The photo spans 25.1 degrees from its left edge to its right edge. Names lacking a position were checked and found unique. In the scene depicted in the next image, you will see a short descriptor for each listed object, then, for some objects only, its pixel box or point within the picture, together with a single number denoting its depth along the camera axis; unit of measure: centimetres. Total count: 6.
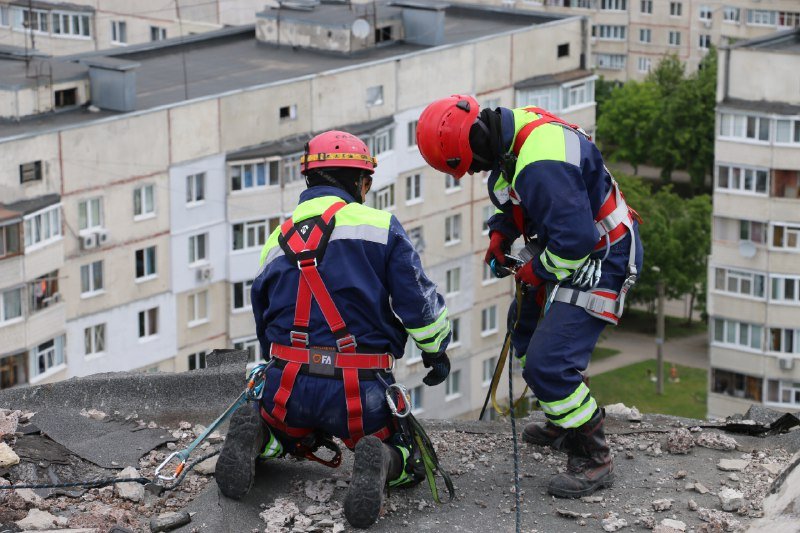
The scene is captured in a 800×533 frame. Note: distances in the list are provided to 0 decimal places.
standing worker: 1273
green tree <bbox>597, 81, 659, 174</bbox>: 7669
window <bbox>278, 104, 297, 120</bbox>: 4872
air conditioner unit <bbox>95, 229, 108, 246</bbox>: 4469
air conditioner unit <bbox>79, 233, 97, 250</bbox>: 4428
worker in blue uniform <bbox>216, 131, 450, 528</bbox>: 1259
